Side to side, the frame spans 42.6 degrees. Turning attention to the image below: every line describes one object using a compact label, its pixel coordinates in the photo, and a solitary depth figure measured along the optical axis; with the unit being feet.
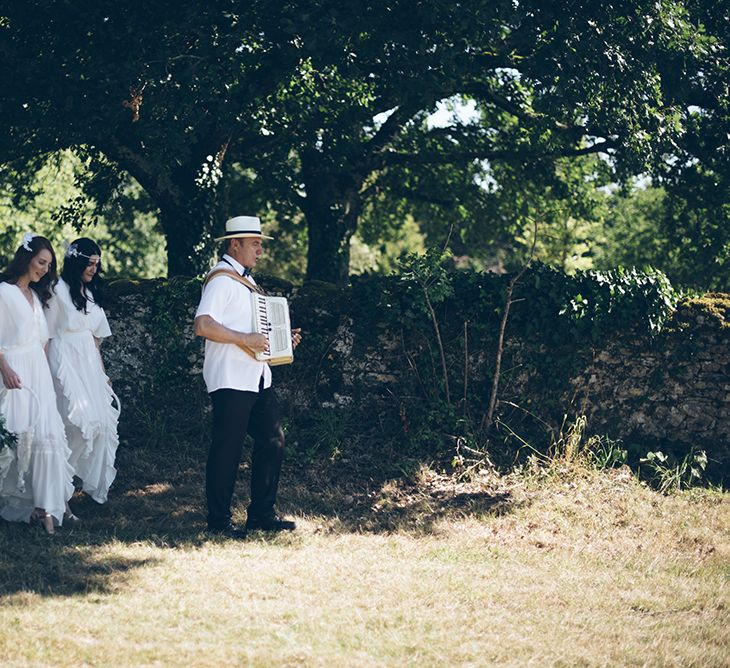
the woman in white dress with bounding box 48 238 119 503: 25.59
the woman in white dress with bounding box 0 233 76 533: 23.61
